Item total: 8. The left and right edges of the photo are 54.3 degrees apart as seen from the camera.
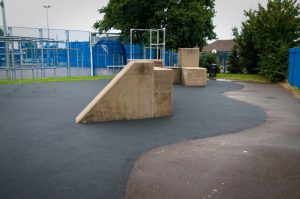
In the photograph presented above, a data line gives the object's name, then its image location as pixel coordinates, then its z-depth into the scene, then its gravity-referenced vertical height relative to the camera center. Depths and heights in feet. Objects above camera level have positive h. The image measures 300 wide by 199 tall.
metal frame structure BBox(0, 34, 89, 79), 52.70 +3.75
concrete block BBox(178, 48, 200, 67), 63.21 +0.96
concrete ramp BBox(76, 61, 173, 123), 25.07 -3.13
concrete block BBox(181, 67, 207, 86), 57.77 -2.90
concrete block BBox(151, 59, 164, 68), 55.77 -0.35
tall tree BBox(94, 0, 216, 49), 77.92 +11.70
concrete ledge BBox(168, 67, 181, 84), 62.23 -2.90
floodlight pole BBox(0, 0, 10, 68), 63.31 +9.23
